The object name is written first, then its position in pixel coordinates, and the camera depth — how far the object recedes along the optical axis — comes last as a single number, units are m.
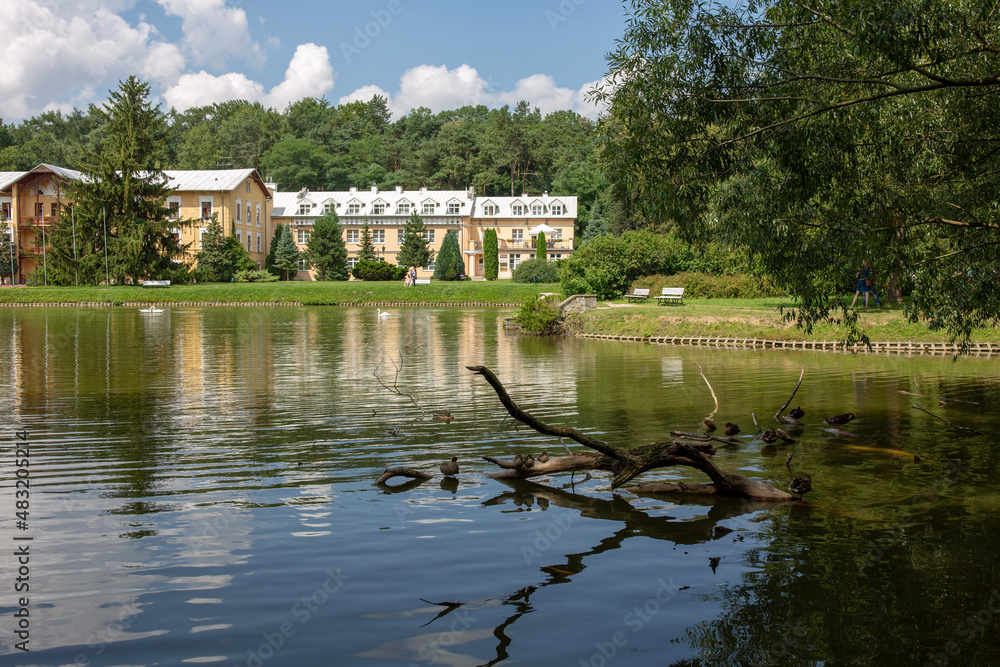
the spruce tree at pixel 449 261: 72.50
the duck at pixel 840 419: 13.69
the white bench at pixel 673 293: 39.69
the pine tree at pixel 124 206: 61.41
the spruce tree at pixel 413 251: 73.69
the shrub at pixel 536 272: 67.62
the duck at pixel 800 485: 9.67
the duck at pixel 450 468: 10.70
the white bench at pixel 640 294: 42.50
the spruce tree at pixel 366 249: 74.75
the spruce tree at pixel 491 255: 78.06
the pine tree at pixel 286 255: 73.81
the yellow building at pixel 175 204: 69.25
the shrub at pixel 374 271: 71.50
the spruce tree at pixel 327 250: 72.56
